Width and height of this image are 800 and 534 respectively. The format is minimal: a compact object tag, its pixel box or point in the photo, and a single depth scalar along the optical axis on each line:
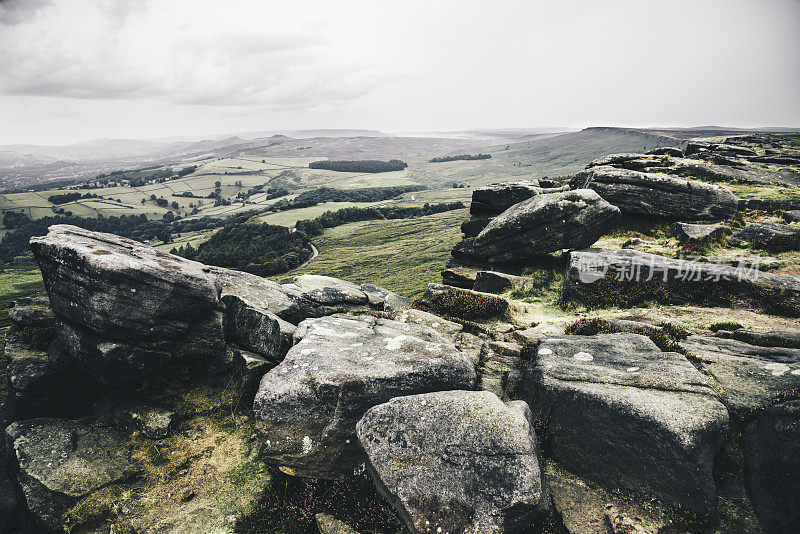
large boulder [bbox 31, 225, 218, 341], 12.66
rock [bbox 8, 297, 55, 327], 15.70
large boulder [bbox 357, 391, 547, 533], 7.94
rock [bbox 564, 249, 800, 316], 15.84
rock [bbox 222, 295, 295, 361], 14.92
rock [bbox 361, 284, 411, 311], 24.81
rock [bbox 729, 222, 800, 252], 20.30
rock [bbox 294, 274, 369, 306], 21.36
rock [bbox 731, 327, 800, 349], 11.70
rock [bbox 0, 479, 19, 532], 12.46
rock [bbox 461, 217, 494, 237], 34.31
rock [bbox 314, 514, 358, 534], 9.17
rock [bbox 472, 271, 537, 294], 23.33
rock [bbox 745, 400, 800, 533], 7.41
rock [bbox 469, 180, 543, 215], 32.12
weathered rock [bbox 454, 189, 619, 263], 23.55
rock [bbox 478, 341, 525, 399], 12.77
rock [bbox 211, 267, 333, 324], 17.70
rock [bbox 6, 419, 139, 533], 10.48
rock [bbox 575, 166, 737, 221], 25.95
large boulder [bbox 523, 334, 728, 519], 8.30
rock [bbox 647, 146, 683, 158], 42.07
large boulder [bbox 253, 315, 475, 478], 10.31
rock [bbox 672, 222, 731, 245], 22.34
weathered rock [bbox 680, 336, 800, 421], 9.48
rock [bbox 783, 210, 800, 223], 24.14
